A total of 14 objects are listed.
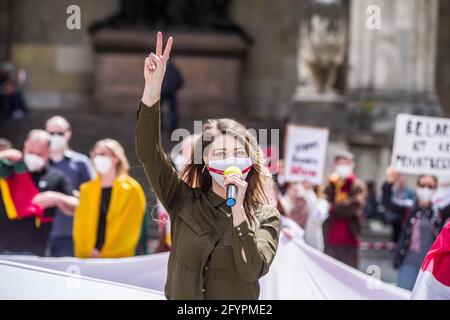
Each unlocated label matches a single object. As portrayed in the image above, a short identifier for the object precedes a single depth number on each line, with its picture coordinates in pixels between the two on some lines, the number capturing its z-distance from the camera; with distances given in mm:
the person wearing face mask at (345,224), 15711
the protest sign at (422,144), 14322
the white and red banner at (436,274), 6988
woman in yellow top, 12684
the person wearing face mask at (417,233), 13706
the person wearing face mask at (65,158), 14531
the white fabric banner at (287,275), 9932
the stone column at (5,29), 37265
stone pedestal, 35457
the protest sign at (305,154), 17401
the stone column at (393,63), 26049
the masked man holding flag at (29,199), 12553
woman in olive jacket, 5864
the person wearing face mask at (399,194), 16746
